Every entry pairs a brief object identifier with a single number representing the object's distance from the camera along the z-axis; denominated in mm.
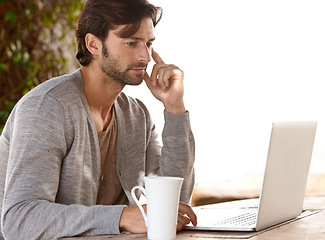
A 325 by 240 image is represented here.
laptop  1808
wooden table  1756
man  1847
